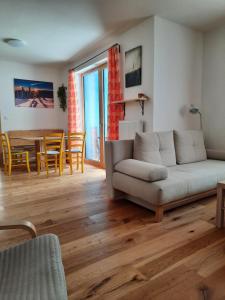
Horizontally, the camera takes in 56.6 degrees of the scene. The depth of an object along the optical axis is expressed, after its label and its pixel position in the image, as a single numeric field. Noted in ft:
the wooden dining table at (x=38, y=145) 15.01
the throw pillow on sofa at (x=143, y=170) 6.98
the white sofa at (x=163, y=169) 7.03
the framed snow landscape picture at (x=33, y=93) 17.92
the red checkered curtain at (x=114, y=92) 12.57
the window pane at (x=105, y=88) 14.97
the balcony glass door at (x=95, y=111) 15.33
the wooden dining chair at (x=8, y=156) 13.88
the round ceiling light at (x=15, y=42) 12.87
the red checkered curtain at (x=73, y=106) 17.46
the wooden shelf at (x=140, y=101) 10.91
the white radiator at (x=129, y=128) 11.42
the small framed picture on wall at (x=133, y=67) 11.32
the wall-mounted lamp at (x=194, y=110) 11.96
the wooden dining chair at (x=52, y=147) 13.24
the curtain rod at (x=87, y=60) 13.05
